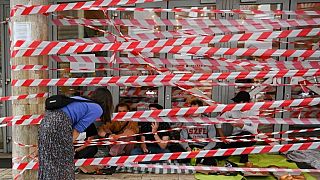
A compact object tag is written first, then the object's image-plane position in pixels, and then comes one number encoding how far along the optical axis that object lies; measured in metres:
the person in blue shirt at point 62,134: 5.55
